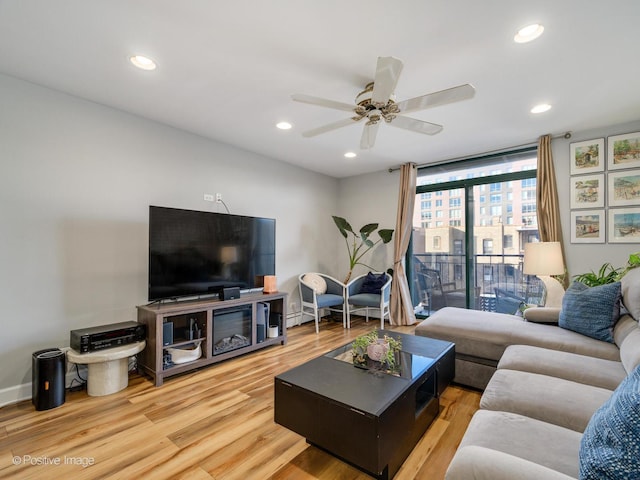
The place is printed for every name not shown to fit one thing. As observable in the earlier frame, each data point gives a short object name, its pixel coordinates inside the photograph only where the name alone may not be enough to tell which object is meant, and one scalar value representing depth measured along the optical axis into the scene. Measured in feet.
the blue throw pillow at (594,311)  7.28
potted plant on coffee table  6.54
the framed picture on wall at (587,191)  11.12
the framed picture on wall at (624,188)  10.48
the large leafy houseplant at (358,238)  16.31
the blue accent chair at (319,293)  14.43
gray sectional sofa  2.69
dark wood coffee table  4.74
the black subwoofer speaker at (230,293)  10.61
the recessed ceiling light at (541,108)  9.34
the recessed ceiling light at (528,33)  5.94
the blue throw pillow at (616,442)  2.38
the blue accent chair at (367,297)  14.65
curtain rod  11.72
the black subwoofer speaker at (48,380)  7.29
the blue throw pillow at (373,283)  15.76
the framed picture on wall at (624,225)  10.46
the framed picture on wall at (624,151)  10.50
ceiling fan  6.08
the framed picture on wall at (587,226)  11.09
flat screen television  9.36
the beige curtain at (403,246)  15.60
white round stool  7.78
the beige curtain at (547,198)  11.75
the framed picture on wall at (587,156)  11.12
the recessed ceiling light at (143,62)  6.99
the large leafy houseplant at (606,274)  9.16
